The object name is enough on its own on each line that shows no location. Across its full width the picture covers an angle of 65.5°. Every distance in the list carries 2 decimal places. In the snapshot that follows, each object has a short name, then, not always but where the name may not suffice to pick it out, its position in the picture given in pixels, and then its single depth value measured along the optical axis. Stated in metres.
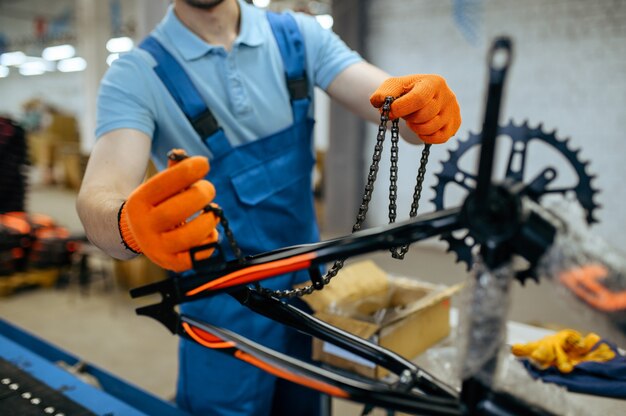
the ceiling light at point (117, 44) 5.87
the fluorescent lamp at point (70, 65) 10.59
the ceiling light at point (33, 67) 11.41
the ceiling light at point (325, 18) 5.49
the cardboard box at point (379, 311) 1.17
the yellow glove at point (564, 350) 1.09
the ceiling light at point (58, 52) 9.62
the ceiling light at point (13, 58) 11.02
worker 1.04
